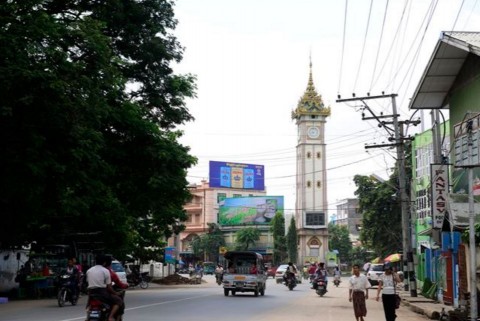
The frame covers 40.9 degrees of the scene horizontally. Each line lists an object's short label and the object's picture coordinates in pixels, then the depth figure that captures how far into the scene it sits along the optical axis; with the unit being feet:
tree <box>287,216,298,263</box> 338.75
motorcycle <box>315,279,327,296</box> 103.81
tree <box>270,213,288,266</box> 340.39
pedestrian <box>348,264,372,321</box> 52.49
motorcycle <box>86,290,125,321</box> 38.96
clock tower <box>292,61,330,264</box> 335.47
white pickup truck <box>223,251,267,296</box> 96.63
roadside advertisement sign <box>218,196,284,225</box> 335.47
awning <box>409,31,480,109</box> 64.80
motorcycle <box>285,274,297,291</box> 127.65
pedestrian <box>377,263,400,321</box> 50.11
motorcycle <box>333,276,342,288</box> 147.05
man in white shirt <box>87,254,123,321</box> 39.06
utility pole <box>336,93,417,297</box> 103.71
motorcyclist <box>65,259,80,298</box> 73.92
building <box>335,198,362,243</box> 472.69
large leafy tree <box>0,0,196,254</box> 66.08
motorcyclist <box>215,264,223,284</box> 159.22
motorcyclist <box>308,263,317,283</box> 134.53
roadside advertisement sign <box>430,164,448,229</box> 70.70
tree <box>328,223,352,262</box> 386.11
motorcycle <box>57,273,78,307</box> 71.97
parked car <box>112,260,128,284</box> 100.63
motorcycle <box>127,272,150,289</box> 142.72
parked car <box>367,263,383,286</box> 157.55
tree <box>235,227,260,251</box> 333.42
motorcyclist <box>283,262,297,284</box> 128.26
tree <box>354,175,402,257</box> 187.41
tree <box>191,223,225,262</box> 354.95
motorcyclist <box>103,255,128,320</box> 39.91
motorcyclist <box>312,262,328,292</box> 104.79
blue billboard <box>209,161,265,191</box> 317.63
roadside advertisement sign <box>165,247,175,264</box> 205.98
